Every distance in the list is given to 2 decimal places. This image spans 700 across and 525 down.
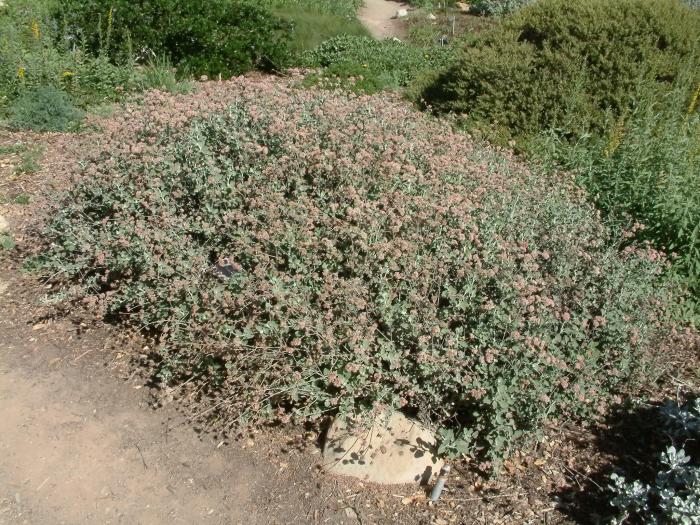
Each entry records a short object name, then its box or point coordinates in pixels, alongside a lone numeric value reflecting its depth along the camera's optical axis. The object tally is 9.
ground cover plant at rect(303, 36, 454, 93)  8.73
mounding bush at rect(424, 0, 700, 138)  6.46
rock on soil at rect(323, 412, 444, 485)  3.39
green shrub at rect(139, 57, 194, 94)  7.62
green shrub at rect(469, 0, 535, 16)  14.72
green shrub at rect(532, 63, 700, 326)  4.50
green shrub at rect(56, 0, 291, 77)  8.72
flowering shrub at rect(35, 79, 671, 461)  3.31
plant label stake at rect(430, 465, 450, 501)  3.29
